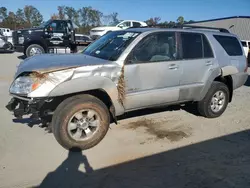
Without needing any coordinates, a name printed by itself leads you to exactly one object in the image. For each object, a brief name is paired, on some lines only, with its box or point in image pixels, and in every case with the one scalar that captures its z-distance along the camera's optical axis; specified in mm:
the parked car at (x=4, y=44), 14621
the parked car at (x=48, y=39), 11084
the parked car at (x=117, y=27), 15484
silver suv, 2946
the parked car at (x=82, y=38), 13693
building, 26462
